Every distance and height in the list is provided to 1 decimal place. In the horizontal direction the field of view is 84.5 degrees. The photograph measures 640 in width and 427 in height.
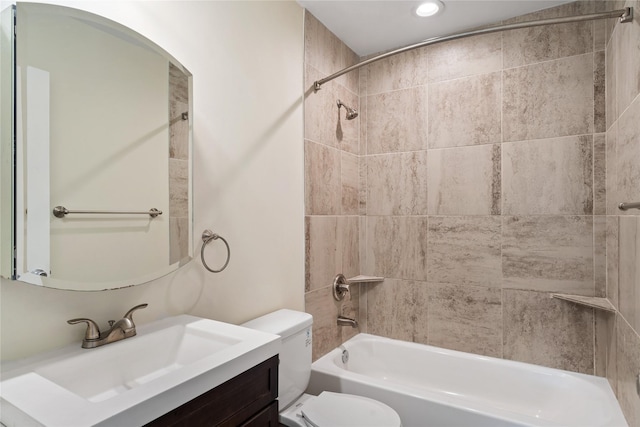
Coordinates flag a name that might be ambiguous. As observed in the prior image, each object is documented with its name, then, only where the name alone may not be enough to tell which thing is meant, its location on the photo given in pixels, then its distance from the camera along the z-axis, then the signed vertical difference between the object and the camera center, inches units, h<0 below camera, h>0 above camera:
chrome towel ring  57.6 -4.0
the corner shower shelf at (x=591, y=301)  70.4 -18.5
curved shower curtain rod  58.6 +34.7
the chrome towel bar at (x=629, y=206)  49.8 +1.2
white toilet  60.9 -35.0
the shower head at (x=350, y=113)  96.7 +28.3
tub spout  95.3 -29.2
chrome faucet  41.0 -14.2
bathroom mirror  37.0 +7.5
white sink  29.0 -16.1
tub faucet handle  94.1 -19.7
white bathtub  66.1 -38.4
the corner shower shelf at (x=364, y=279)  99.1 -18.5
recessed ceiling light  79.9 +48.0
